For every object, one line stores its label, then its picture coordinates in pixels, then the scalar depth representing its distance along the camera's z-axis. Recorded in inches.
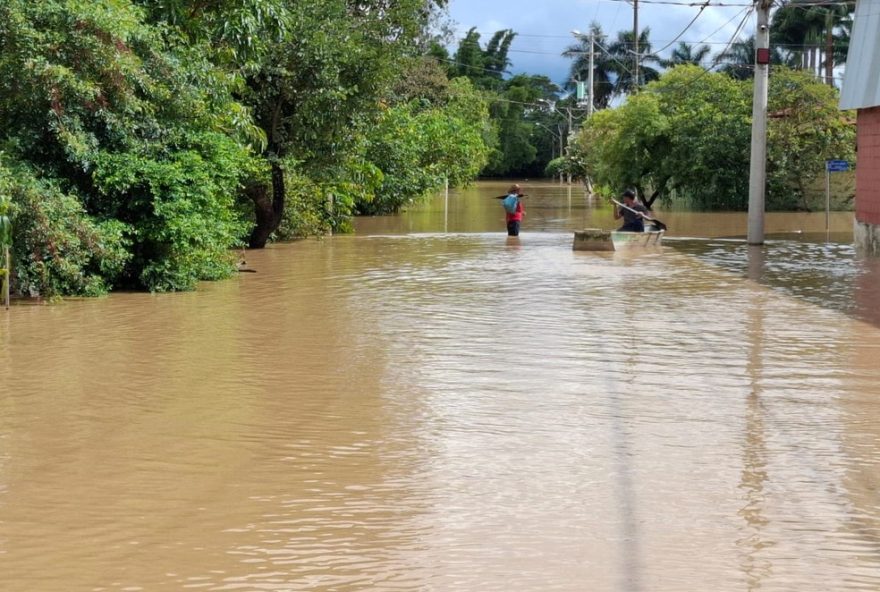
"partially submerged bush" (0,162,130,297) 605.9
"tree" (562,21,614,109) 4252.0
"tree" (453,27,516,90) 4613.7
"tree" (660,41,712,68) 4099.4
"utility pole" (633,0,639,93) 2544.3
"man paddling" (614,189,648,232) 1084.5
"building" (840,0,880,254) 1016.9
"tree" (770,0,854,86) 3019.2
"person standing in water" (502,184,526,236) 1202.0
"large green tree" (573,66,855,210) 1856.5
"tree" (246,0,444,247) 954.1
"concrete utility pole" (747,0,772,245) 1079.0
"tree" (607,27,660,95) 4218.3
